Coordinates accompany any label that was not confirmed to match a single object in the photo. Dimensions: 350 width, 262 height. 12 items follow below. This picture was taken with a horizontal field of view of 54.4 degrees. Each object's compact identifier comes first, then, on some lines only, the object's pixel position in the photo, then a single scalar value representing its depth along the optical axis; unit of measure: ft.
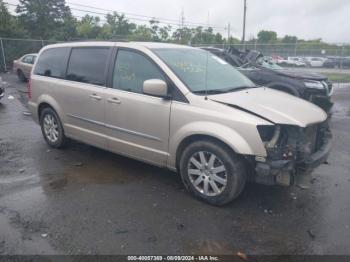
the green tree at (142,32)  140.90
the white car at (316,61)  110.63
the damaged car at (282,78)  28.53
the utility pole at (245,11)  108.79
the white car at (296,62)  99.35
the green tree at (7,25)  79.61
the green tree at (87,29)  120.72
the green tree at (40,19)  103.81
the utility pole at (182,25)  152.05
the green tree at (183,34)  149.26
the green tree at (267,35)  204.19
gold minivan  12.10
